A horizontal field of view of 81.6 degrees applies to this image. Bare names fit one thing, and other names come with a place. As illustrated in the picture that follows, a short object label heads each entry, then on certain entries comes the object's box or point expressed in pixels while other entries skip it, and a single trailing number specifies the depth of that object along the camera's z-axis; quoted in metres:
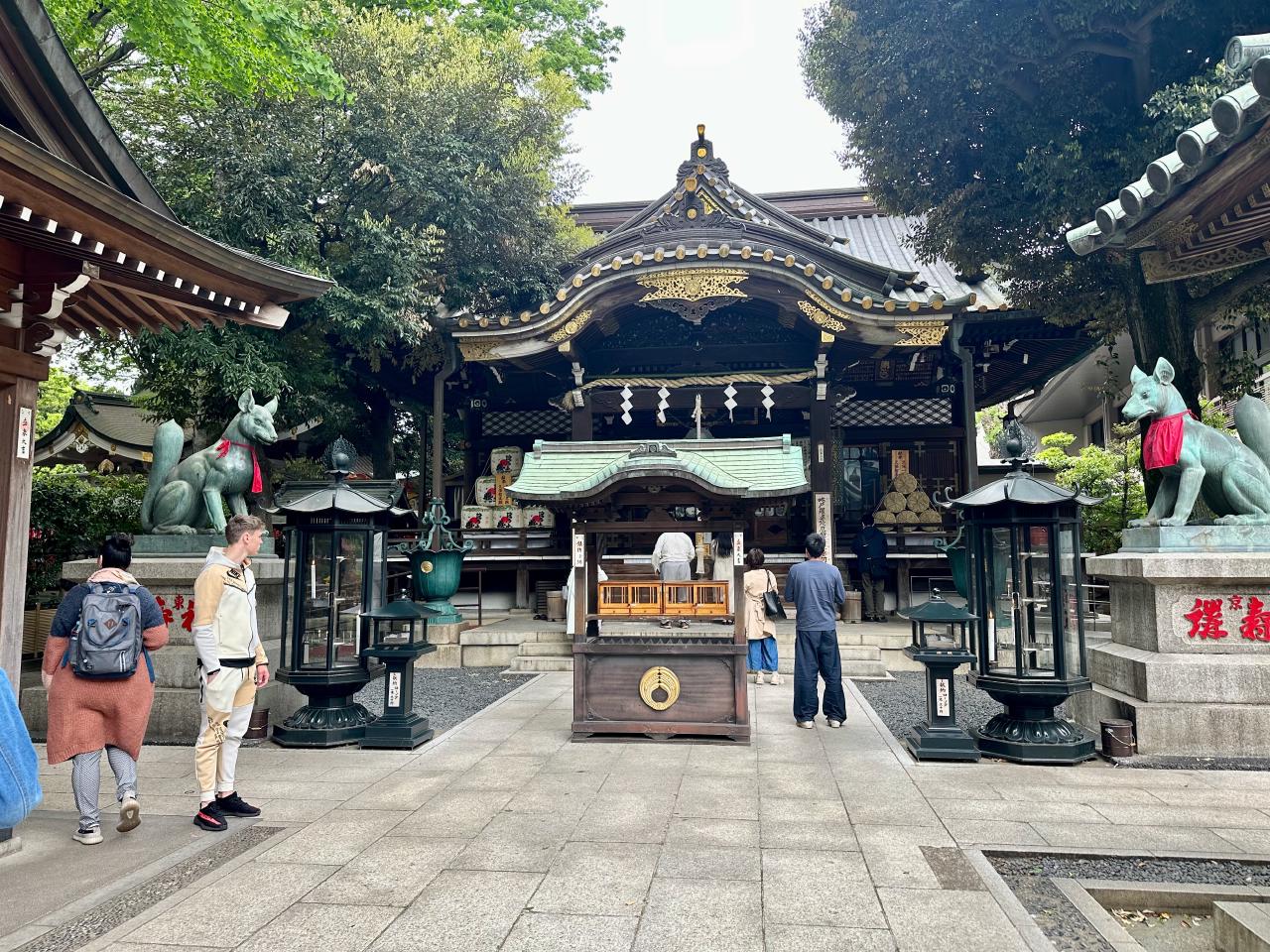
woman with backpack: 4.15
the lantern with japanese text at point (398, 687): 6.43
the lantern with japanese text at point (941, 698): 5.95
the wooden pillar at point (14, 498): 5.63
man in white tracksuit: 4.39
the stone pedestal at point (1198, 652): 5.84
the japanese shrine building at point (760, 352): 12.25
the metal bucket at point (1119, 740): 5.86
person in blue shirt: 6.91
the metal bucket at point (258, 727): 6.62
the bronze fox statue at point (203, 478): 7.26
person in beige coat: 8.91
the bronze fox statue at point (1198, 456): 6.14
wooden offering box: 6.59
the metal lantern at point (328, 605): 6.54
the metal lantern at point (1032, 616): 5.94
